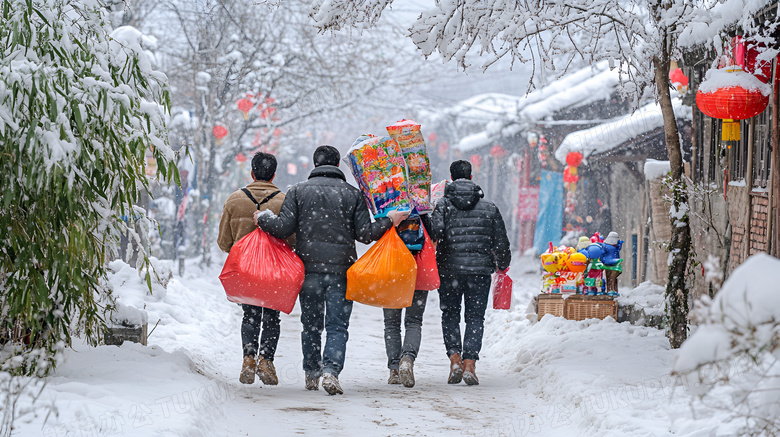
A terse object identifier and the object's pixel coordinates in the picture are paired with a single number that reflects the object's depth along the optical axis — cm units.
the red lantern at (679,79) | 2448
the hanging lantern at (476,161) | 6325
